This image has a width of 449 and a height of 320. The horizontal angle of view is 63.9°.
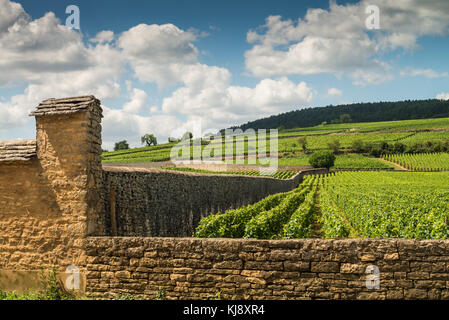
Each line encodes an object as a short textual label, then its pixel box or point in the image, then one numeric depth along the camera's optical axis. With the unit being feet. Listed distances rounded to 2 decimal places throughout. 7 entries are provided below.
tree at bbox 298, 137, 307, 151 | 388.86
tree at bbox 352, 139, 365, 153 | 366.43
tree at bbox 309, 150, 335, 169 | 302.66
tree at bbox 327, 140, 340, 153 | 370.73
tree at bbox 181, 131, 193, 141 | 403.54
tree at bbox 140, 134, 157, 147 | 413.59
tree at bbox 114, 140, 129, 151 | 391.92
